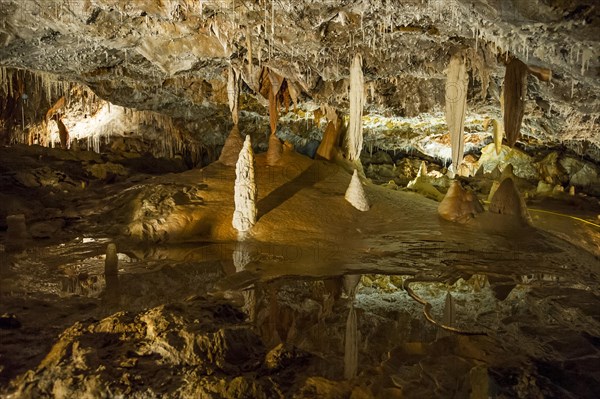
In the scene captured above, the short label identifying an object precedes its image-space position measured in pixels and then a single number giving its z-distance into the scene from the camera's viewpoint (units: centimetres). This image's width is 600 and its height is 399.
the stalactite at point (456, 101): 985
